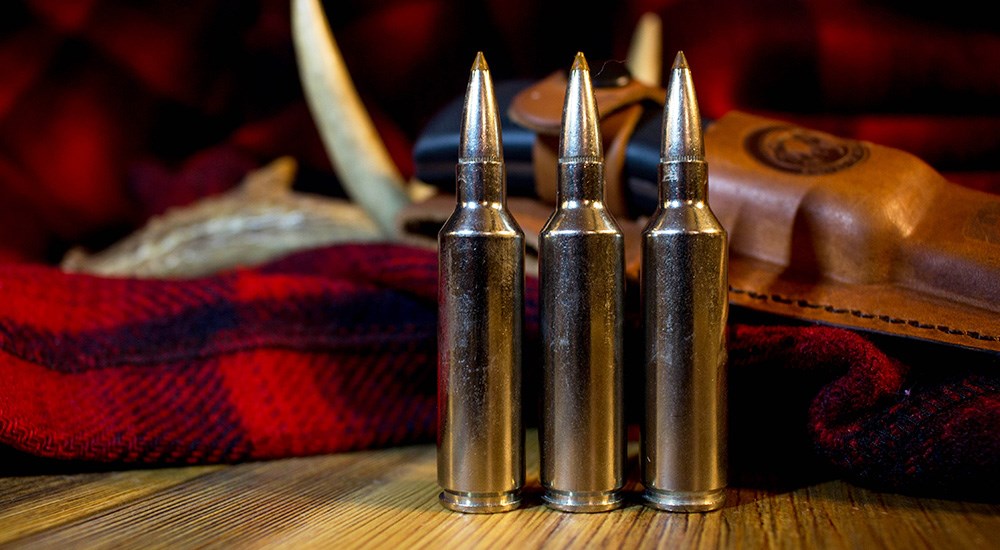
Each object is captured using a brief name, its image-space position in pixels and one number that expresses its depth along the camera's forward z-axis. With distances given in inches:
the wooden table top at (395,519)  7.3
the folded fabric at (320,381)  8.1
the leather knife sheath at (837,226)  8.5
